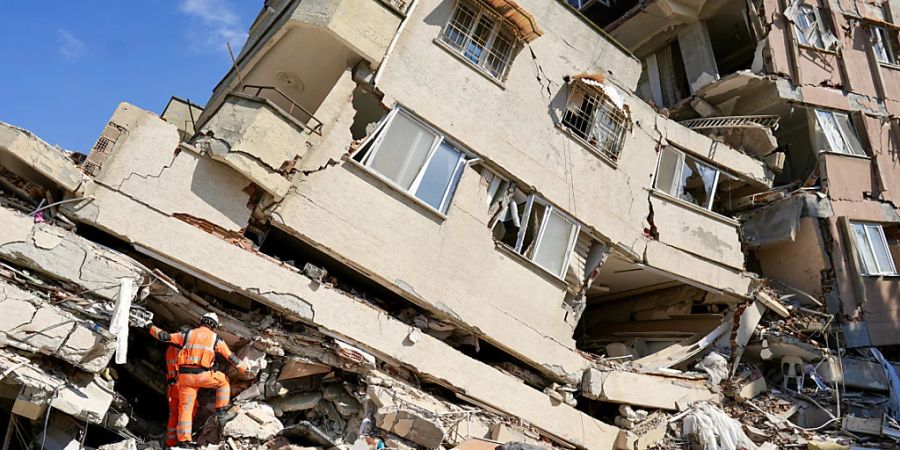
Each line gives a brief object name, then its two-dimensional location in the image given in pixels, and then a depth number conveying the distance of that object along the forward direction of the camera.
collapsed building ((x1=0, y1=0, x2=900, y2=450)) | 7.03
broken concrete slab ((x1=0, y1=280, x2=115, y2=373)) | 6.16
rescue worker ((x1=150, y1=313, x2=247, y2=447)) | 6.92
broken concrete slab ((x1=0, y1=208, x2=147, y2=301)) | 6.46
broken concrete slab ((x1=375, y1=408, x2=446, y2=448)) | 8.05
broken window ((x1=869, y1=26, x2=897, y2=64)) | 16.75
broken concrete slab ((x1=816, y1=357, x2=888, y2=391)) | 12.22
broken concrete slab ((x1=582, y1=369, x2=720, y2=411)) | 10.32
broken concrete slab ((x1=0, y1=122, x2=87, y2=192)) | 6.59
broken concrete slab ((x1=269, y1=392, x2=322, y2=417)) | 7.92
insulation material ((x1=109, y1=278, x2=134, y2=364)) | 6.62
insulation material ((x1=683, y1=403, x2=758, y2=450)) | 9.87
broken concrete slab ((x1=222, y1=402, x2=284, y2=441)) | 7.23
